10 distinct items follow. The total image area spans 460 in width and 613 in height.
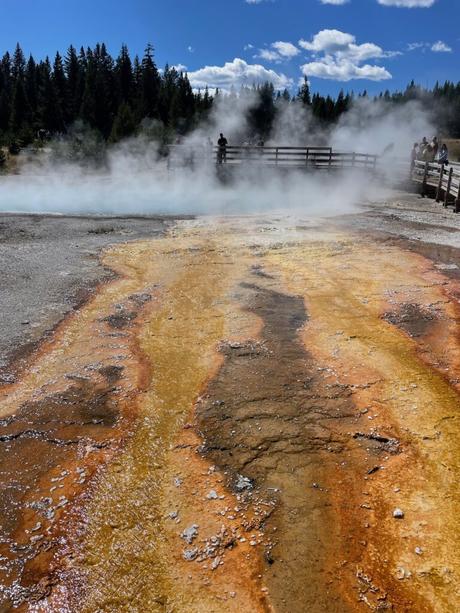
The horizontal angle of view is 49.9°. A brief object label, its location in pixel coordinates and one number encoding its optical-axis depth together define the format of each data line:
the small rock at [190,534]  2.87
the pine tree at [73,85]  48.06
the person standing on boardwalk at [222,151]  19.75
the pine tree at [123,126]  32.88
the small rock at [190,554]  2.75
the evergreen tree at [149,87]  45.71
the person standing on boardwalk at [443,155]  16.15
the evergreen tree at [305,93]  61.41
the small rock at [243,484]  3.25
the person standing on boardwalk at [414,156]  18.23
